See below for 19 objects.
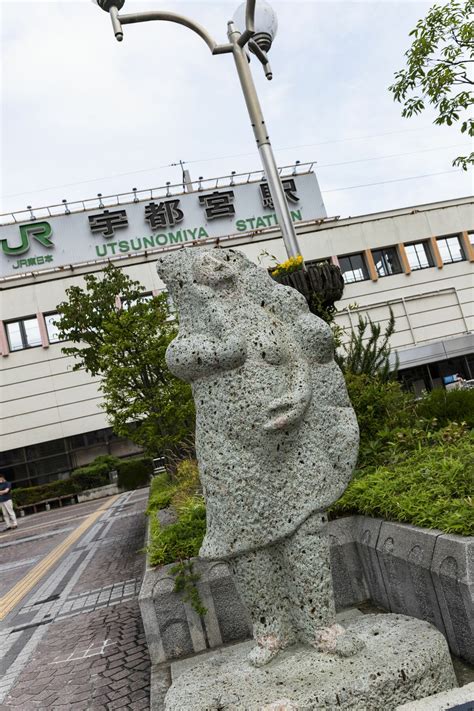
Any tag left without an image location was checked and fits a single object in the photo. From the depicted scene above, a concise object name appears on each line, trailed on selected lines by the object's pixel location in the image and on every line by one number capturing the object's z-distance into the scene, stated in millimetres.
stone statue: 2566
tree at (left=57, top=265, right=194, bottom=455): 9398
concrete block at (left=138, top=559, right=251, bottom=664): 3590
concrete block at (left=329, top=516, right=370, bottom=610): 3863
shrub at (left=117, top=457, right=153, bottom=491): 21047
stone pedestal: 2242
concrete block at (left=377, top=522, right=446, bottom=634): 2973
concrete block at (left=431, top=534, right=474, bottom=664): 2623
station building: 22234
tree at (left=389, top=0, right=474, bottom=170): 8117
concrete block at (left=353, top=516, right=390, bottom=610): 3617
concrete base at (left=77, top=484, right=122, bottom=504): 21078
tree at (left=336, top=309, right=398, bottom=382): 7504
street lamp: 6930
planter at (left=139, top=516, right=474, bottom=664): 2768
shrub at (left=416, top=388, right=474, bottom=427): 7047
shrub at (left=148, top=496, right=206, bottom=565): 4012
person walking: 15531
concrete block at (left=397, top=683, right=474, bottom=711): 2045
